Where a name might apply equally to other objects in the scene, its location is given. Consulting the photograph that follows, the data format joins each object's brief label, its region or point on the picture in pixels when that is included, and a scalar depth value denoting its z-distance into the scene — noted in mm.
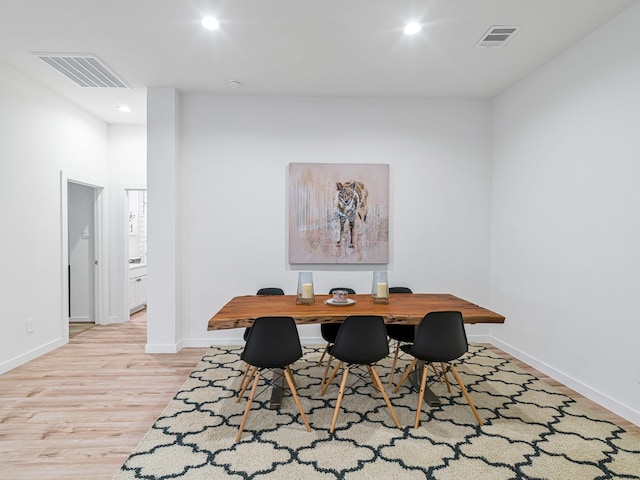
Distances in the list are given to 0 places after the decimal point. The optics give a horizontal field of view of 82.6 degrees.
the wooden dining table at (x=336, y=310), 2531
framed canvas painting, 4203
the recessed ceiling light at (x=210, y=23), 2697
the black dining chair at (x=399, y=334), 3164
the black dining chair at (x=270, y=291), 3703
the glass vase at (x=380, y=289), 3008
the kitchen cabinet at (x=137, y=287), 5712
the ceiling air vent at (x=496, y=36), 2818
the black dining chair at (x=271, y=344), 2350
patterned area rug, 1984
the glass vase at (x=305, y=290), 2947
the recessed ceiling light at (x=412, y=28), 2757
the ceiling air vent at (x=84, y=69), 3230
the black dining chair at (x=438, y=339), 2457
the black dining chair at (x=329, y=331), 3211
